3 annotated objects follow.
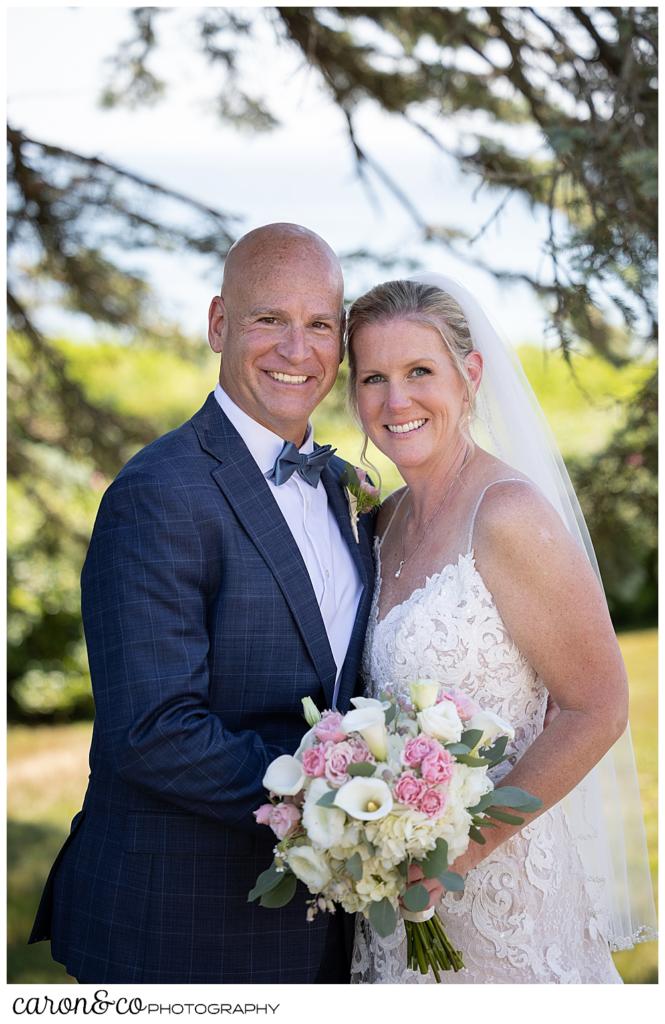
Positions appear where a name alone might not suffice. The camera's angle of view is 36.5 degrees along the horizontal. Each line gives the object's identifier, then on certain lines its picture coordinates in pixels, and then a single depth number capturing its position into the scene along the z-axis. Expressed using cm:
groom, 264
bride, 273
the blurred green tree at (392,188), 386
